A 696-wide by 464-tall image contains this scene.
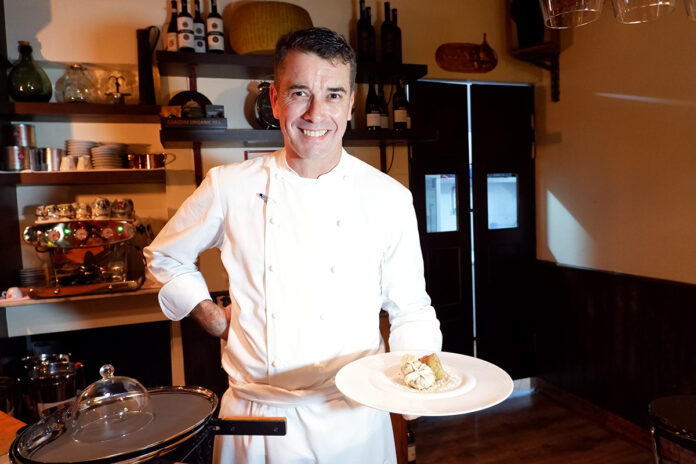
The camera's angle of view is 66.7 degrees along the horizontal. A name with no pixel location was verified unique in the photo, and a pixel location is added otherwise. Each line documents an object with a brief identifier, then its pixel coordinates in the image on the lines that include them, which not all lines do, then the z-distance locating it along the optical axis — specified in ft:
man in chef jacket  4.30
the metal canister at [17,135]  8.91
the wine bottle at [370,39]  10.39
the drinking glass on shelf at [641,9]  3.76
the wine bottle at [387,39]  10.37
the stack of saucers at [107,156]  9.25
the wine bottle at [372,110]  10.11
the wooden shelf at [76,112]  8.70
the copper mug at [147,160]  9.41
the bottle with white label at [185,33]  8.80
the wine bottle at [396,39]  10.45
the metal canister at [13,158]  8.61
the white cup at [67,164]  9.14
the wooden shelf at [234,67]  8.74
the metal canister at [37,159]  8.91
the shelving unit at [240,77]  8.71
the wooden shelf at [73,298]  8.24
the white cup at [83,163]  9.23
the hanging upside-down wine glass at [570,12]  3.93
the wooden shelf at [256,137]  8.66
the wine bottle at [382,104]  10.53
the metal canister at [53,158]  9.09
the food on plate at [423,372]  3.48
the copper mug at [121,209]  9.06
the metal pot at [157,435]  2.61
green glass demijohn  8.71
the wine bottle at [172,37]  8.99
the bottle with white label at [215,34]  9.12
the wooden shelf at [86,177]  8.88
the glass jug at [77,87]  9.14
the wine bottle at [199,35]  9.00
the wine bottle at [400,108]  10.28
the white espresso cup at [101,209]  8.84
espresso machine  8.36
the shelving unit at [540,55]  11.48
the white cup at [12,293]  8.41
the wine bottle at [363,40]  10.34
